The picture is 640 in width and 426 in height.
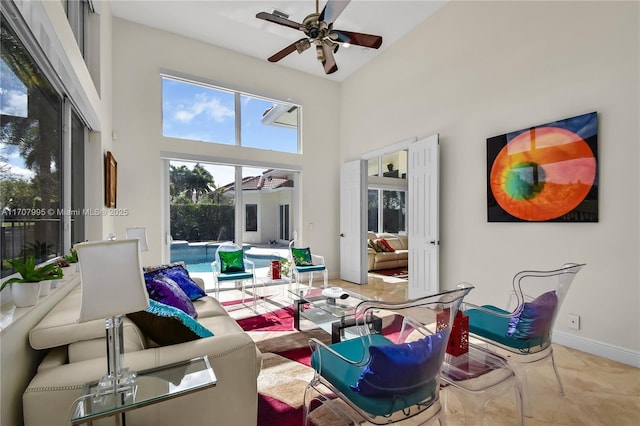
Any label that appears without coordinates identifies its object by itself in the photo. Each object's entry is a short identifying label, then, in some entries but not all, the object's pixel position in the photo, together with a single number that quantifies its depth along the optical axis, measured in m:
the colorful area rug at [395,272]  6.38
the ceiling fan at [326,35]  2.83
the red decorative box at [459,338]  1.89
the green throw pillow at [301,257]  5.00
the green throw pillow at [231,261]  4.36
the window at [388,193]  8.41
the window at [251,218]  5.46
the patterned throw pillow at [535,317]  1.85
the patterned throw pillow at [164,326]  1.53
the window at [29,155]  1.52
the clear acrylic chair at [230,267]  4.18
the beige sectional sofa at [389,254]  6.92
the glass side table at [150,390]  1.08
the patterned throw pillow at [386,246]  7.19
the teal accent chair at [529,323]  1.87
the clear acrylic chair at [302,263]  4.78
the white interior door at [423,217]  4.11
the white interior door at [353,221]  5.62
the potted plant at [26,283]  1.35
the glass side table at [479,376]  1.62
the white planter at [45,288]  1.55
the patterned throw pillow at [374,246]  7.02
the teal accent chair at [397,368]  1.27
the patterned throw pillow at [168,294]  2.04
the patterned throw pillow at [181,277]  2.61
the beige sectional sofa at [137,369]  1.18
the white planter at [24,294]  1.35
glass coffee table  2.62
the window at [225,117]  4.81
